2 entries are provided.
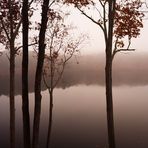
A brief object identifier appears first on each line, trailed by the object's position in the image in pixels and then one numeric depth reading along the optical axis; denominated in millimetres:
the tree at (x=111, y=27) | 14758
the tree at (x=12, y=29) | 17734
